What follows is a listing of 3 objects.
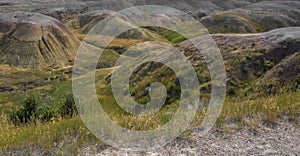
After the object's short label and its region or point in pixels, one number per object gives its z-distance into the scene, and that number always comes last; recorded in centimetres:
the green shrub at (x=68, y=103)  2262
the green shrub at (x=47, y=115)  1569
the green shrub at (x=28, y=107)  1744
